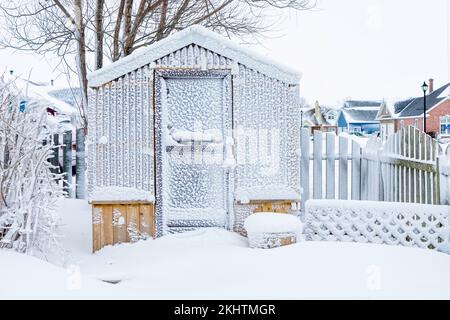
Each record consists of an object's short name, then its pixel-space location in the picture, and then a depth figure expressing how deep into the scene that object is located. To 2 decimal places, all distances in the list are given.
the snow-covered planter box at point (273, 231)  5.95
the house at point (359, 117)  58.72
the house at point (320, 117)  60.28
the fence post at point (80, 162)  9.71
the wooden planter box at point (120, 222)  6.81
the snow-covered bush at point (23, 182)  4.93
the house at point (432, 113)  40.31
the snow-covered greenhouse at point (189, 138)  6.78
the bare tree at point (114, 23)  10.67
